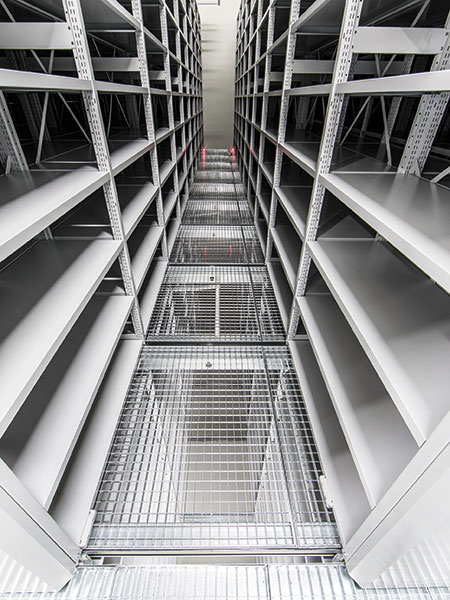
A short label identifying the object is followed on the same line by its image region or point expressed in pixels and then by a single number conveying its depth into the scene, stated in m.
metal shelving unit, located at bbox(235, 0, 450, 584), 0.80
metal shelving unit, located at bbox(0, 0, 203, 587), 0.90
